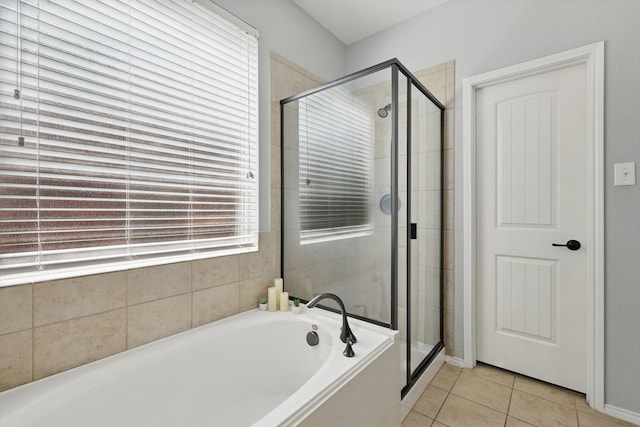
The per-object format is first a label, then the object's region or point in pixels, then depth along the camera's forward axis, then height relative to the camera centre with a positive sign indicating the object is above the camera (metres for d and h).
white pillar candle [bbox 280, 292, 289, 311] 1.84 -0.57
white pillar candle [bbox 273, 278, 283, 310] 1.88 -0.49
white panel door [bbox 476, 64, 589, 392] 1.80 -0.10
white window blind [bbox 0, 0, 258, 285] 1.09 +0.35
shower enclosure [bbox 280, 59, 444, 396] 1.62 +0.06
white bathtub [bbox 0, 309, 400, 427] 1.02 -0.71
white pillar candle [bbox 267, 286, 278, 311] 1.85 -0.56
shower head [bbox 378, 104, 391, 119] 1.60 +0.55
